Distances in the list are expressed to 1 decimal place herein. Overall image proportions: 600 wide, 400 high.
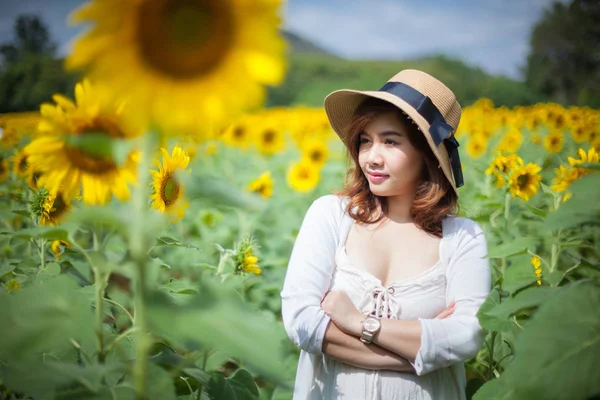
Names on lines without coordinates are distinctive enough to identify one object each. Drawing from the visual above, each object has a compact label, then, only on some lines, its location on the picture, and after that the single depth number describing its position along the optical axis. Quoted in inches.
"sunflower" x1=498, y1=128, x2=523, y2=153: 183.6
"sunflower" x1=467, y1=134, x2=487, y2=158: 214.8
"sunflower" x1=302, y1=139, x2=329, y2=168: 206.0
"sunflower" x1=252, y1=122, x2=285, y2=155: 267.0
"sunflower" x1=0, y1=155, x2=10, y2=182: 121.0
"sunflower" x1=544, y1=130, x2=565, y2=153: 195.3
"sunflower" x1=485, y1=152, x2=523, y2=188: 97.1
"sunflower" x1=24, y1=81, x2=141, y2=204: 42.7
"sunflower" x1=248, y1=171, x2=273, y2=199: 127.6
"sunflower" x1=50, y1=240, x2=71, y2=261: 68.0
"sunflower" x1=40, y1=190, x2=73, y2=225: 62.1
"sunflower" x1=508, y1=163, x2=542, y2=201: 94.7
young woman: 63.4
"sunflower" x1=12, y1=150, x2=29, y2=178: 97.9
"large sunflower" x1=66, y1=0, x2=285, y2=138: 30.7
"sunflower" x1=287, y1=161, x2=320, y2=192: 191.9
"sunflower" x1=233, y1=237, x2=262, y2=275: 85.0
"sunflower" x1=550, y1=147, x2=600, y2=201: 86.7
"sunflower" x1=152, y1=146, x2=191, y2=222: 56.6
